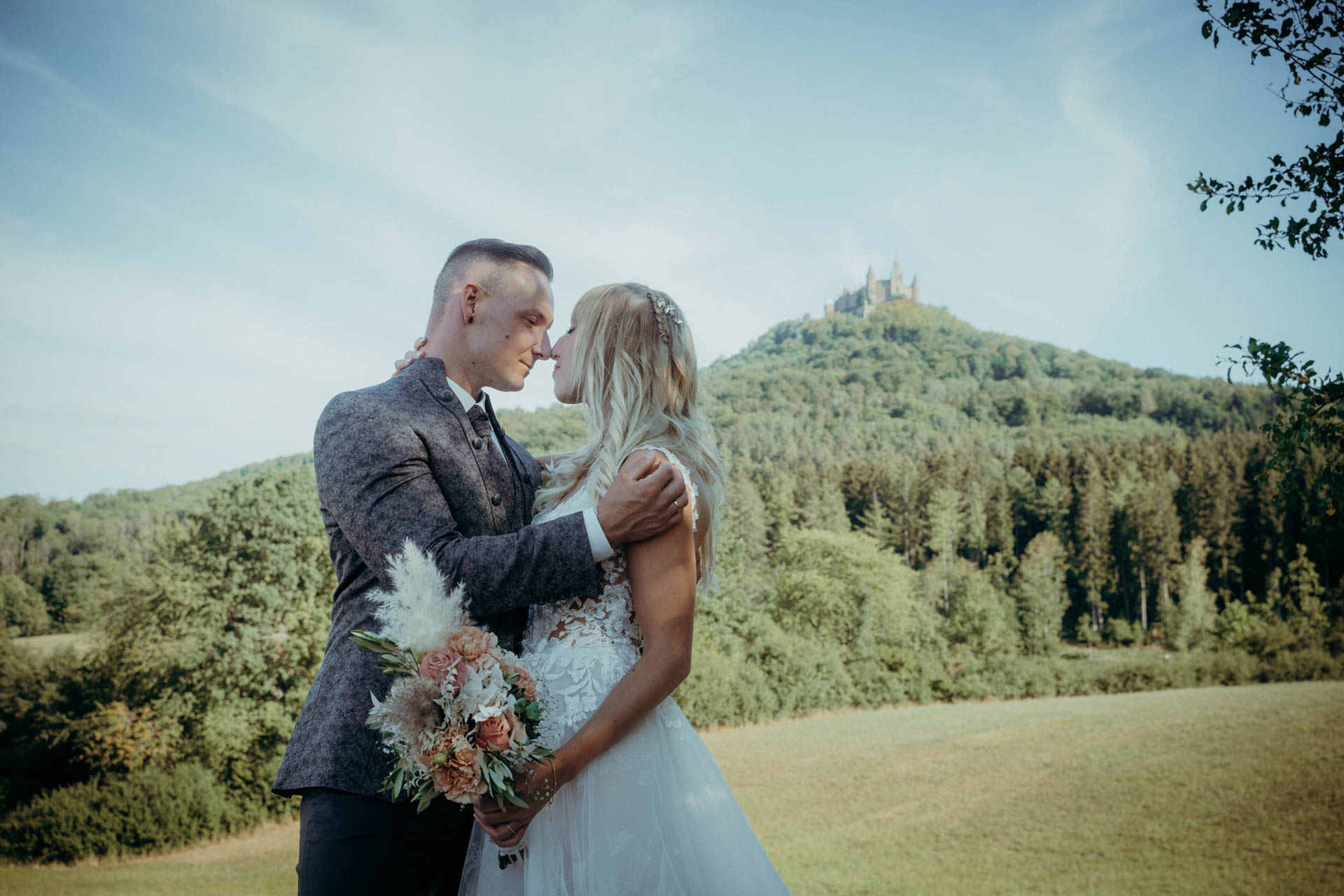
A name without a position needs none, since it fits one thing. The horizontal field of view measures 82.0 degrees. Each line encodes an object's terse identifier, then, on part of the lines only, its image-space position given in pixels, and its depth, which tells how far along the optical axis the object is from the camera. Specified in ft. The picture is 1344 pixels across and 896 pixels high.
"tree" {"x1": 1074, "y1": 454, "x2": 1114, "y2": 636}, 164.25
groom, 7.06
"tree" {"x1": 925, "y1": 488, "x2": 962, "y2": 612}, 173.88
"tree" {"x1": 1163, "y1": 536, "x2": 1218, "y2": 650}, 148.05
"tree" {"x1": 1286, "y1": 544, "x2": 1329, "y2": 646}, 136.87
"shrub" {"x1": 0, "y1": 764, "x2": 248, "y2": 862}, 69.62
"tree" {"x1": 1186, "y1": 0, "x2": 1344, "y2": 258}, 11.36
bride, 7.61
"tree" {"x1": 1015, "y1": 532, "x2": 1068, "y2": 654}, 151.43
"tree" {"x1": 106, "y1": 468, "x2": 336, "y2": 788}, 77.41
